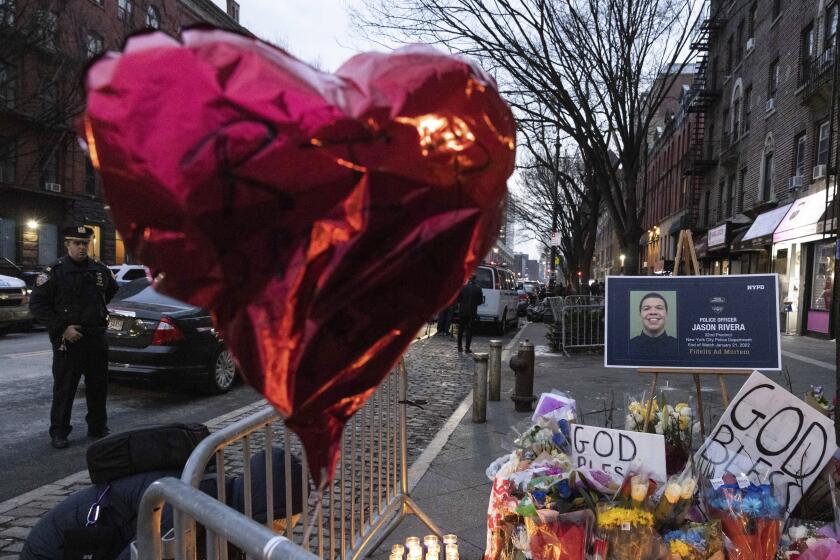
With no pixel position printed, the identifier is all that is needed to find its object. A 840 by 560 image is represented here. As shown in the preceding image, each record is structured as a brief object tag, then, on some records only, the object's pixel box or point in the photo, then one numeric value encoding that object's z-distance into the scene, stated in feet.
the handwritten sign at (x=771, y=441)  8.54
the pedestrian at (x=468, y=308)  41.60
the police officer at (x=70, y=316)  17.46
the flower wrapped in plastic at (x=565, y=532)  7.38
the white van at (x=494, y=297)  56.18
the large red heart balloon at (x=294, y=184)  1.95
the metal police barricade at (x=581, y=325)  42.09
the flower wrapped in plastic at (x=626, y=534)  7.06
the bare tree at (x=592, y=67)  35.88
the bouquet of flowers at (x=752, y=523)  7.28
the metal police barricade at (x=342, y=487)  5.23
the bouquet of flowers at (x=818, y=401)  11.11
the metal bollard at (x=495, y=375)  24.51
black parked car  23.04
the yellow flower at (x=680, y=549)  7.02
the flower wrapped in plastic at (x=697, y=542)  7.04
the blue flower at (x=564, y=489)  7.73
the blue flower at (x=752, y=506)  7.32
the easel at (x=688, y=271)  11.66
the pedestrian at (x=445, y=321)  52.85
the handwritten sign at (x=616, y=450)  8.21
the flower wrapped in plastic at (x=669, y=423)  10.00
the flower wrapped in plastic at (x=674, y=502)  7.39
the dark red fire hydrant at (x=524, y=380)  23.18
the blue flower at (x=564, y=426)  10.05
